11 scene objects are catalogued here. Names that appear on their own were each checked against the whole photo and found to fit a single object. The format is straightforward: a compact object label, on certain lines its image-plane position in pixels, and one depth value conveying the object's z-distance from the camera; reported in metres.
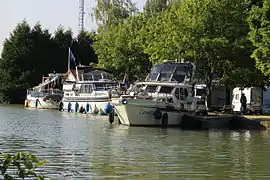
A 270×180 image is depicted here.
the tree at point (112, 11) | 69.62
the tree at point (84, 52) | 88.56
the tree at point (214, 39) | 39.31
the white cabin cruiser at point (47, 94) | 67.00
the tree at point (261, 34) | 32.75
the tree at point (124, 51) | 56.59
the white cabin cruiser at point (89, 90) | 52.73
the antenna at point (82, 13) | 104.64
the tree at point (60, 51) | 86.50
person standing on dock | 40.53
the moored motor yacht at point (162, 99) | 33.84
